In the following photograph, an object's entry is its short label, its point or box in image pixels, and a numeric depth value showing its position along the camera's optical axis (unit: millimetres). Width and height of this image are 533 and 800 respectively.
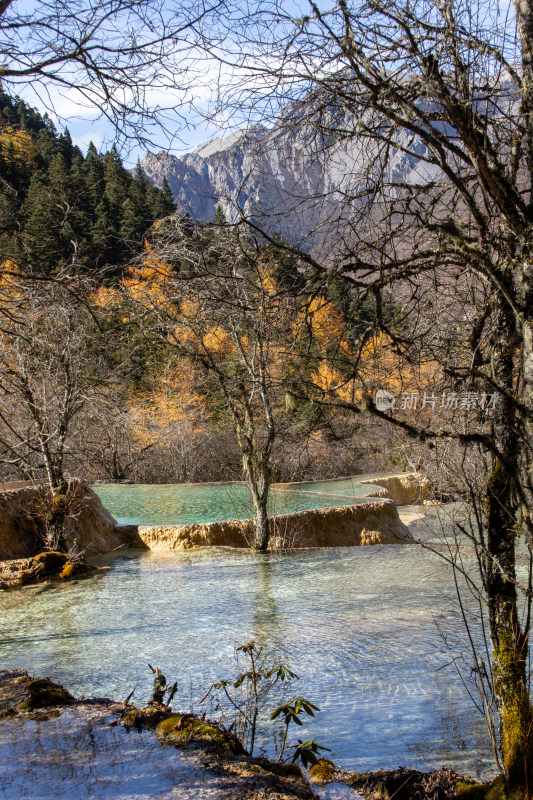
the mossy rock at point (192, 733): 2865
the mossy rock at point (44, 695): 3357
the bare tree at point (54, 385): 7789
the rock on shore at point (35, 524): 9016
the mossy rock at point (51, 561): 8234
